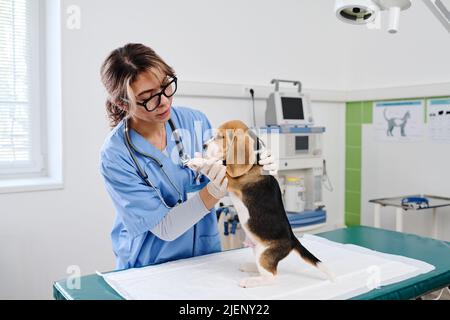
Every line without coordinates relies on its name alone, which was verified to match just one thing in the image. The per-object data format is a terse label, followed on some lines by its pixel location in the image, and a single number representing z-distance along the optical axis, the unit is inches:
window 98.2
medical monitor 117.1
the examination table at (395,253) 48.4
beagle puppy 50.6
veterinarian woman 53.2
